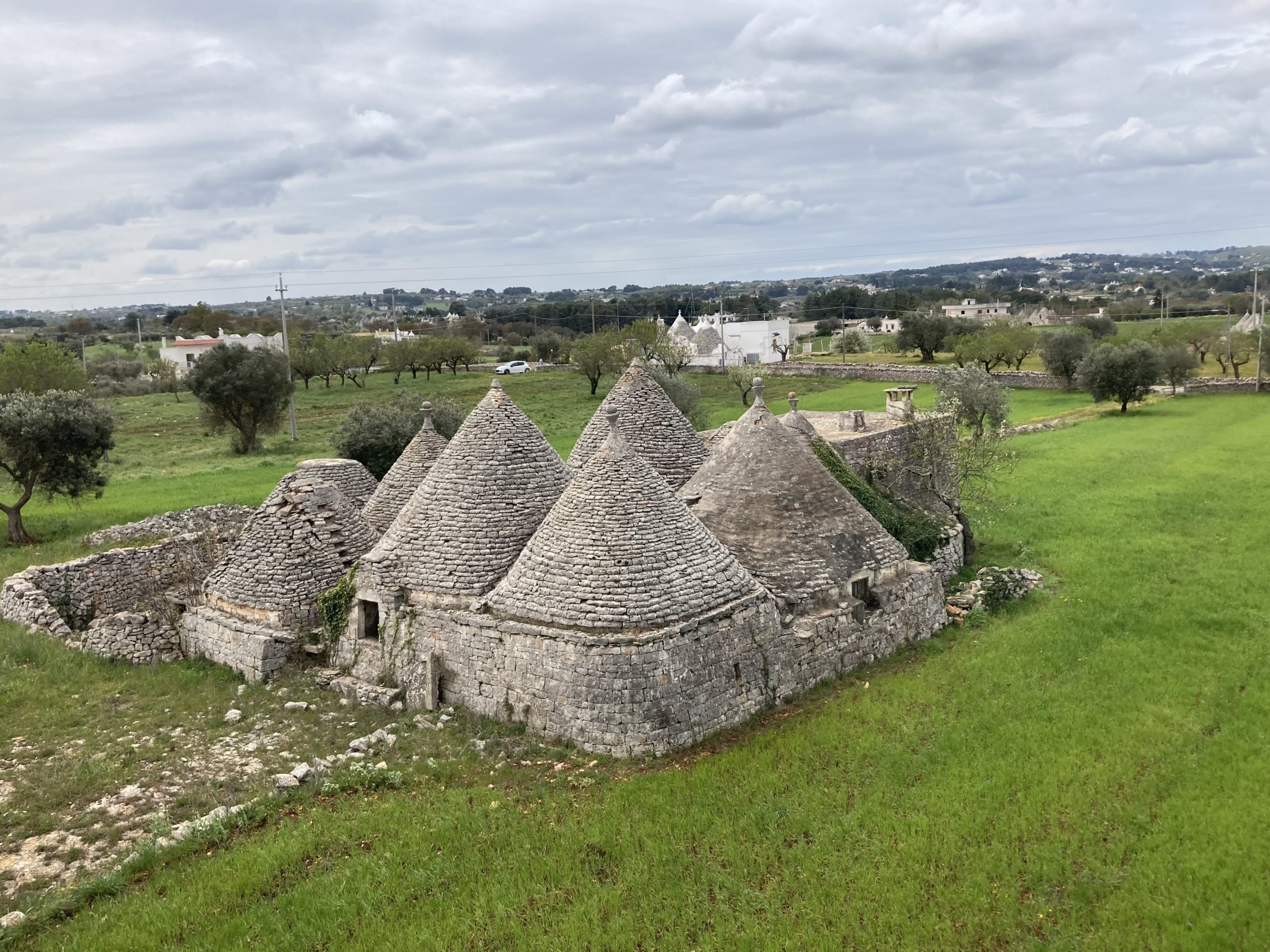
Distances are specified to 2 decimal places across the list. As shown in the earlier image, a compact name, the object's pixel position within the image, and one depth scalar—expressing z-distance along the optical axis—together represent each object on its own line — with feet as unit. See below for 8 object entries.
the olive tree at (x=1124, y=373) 149.69
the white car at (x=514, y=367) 240.73
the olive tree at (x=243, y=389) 121.49
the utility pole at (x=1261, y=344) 171.42
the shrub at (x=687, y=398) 123.44
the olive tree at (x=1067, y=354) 182.50
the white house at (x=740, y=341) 256.73
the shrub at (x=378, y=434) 88.02
